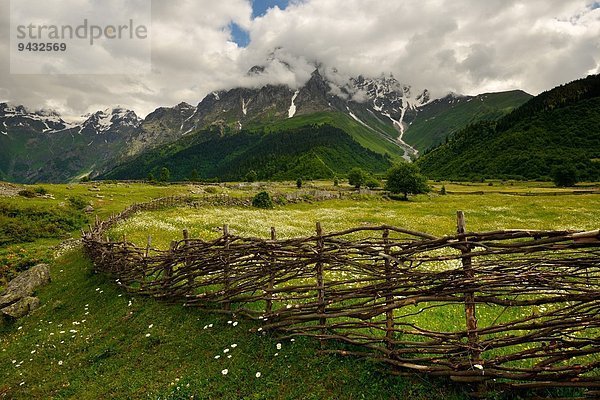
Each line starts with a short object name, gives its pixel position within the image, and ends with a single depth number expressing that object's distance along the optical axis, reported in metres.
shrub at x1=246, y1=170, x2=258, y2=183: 176.38
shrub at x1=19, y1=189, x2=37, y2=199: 48.62
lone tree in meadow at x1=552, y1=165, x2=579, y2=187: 96.19
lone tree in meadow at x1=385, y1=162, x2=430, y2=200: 76.62
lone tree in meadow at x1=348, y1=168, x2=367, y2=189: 111.94
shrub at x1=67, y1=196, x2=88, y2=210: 43.88
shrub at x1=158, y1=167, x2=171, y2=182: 153.50
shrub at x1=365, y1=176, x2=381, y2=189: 120.81
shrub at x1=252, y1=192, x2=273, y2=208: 53.00
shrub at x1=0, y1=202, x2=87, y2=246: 30.48
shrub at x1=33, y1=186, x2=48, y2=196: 50.94
